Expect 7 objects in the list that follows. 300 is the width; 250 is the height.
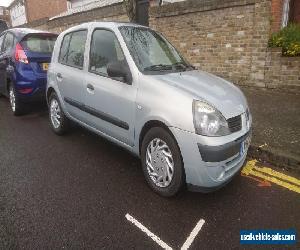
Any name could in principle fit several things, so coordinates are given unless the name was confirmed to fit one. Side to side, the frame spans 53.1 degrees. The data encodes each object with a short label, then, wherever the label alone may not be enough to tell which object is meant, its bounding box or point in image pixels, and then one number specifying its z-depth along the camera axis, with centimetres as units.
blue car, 610
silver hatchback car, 299
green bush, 731
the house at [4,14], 3721
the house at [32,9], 2376
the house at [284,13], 794
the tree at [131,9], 802
